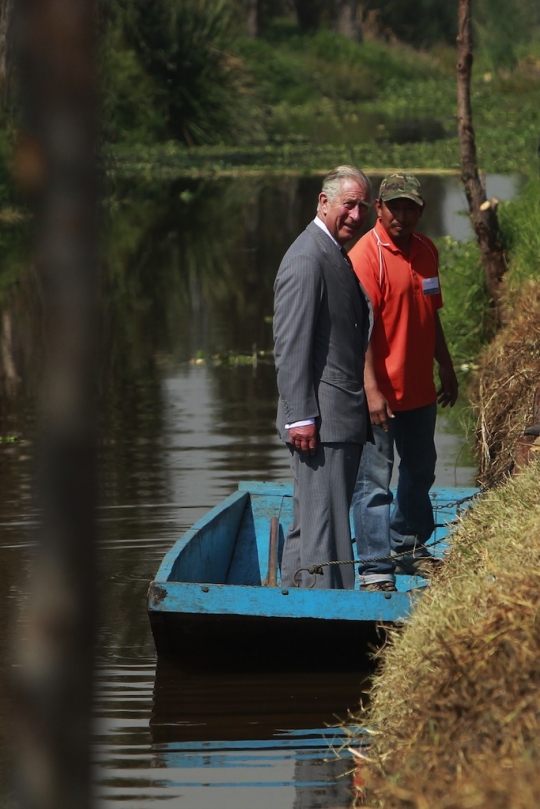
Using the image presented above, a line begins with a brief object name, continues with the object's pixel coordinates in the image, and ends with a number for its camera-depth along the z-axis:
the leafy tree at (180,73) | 58.16
